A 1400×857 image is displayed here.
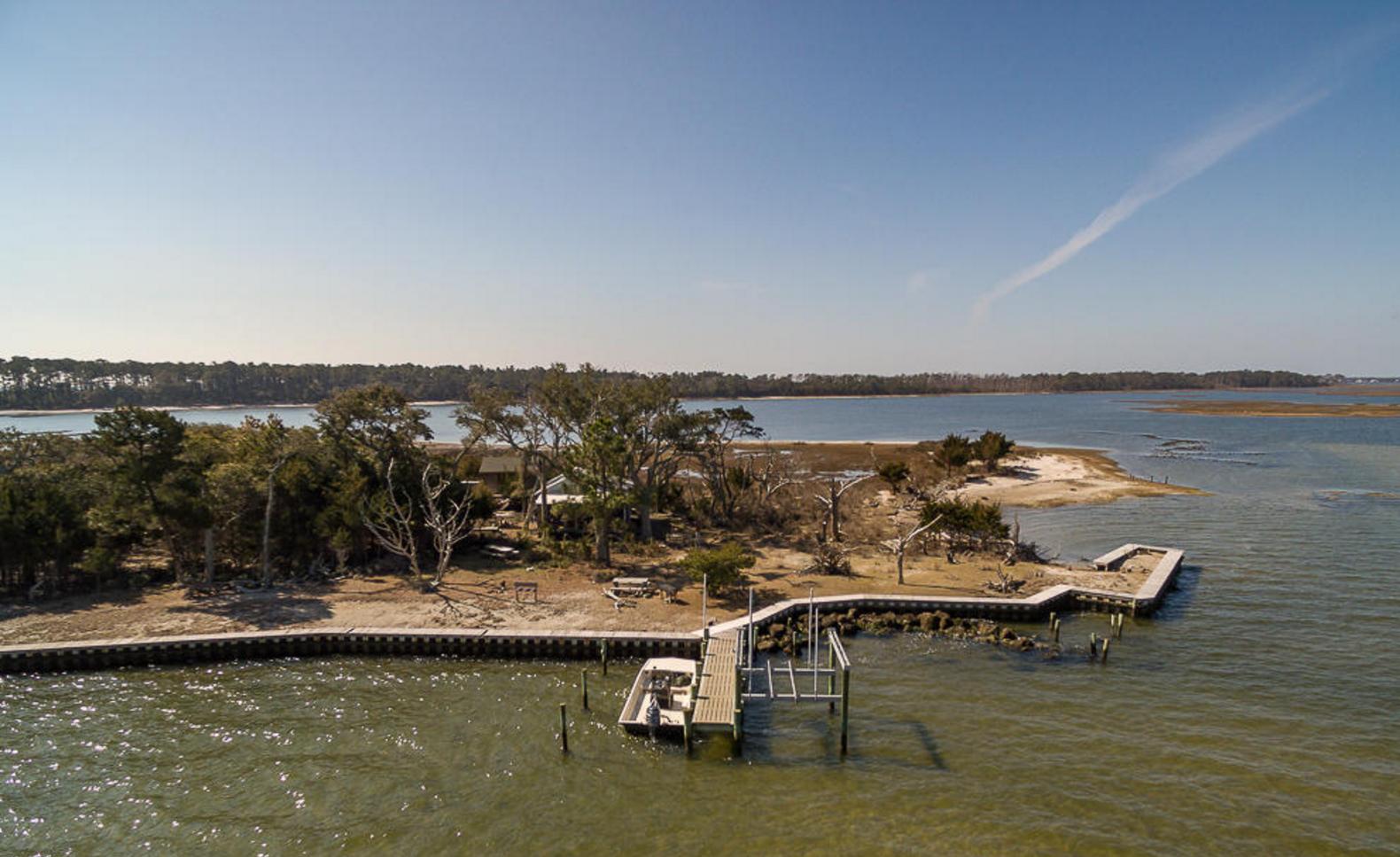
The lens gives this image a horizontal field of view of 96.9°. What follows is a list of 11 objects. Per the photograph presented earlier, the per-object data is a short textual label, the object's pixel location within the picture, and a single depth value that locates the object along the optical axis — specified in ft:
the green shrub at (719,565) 80.12
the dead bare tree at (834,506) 111.14
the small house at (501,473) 140.56
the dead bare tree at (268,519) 83.61
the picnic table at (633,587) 82.17
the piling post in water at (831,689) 59.52
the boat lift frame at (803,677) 56.54
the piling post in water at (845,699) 51.47
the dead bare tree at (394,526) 85.46
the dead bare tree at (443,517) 84.23
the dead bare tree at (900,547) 89.61
